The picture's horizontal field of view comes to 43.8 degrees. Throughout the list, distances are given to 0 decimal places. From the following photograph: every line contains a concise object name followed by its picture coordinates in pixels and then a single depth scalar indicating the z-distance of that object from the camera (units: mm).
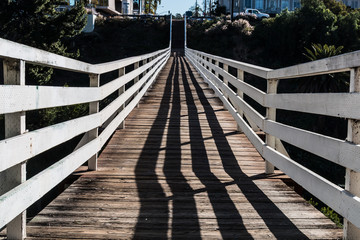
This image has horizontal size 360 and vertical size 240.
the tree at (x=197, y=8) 127788
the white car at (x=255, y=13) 58625
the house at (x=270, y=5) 69938
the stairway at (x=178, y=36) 52269
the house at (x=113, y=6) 60797
